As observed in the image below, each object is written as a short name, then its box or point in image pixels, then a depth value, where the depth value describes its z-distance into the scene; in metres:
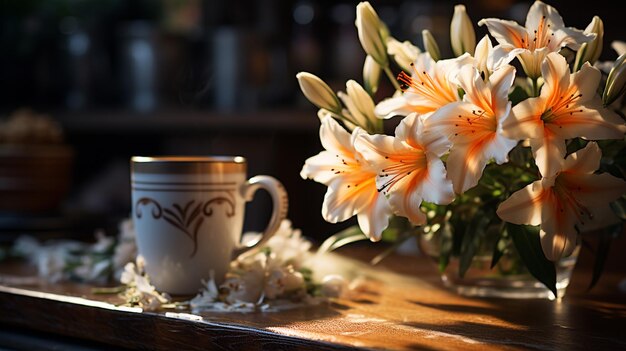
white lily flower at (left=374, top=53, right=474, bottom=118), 0.78
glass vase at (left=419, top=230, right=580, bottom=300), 0.91
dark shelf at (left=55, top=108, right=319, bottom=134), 2.34
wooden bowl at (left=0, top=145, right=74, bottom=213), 1.58
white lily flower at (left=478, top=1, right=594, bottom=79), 0.76
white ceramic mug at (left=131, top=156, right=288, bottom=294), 0.88
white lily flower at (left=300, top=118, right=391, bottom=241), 0.79
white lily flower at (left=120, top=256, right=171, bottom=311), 0.82
